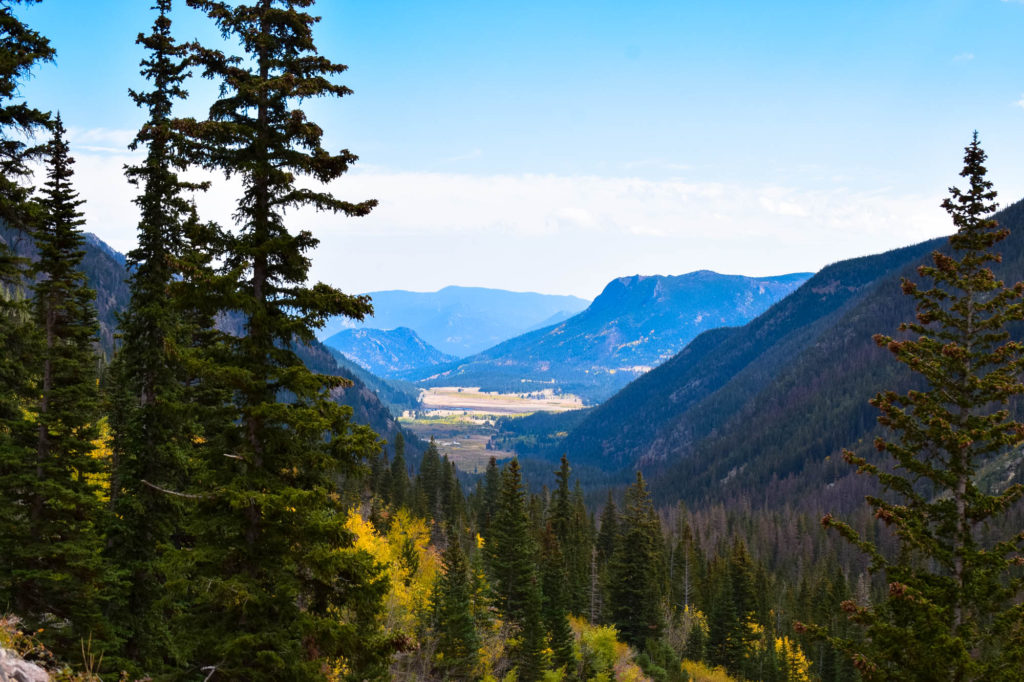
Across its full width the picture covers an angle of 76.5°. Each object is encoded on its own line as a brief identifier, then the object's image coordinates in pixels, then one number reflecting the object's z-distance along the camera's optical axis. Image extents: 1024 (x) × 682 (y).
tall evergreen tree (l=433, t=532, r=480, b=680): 34.78
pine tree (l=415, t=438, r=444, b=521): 78.38
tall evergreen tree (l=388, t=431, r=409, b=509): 79.34
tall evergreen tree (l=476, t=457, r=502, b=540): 84.44
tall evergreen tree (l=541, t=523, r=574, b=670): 42.16
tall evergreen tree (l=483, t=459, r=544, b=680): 39.31
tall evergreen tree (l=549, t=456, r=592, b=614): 63.87
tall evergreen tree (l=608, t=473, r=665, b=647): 56.94
